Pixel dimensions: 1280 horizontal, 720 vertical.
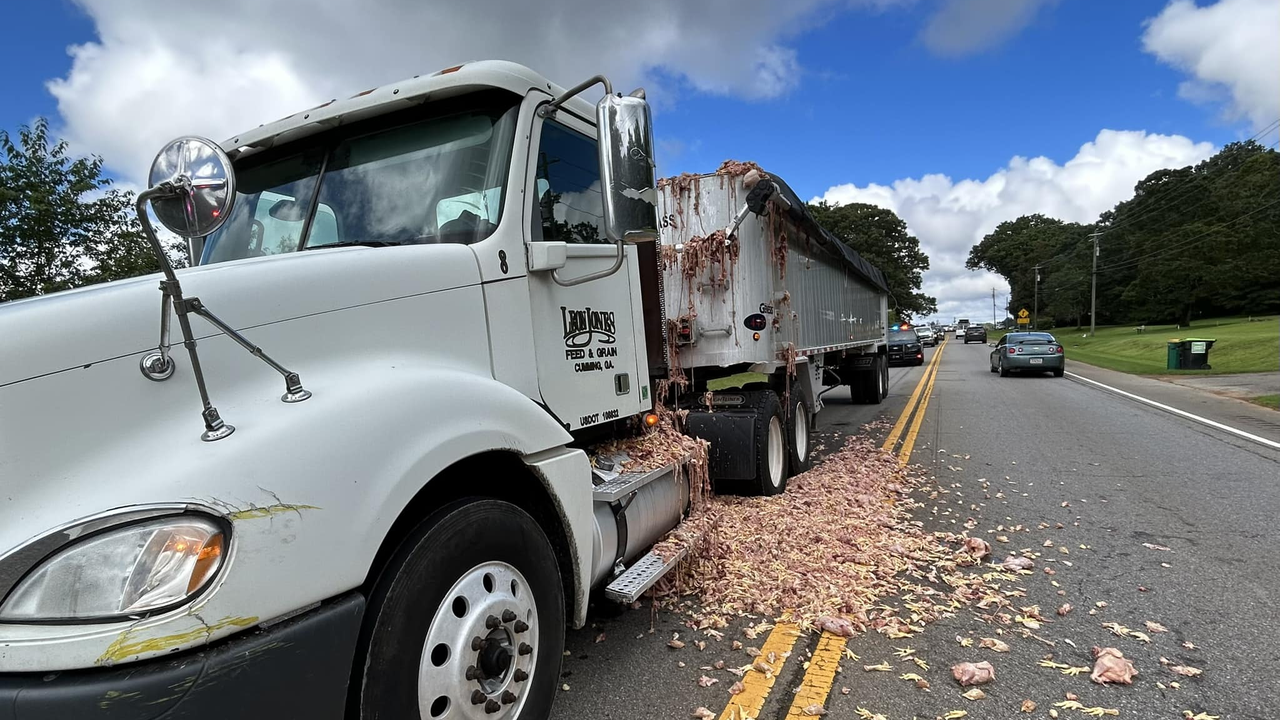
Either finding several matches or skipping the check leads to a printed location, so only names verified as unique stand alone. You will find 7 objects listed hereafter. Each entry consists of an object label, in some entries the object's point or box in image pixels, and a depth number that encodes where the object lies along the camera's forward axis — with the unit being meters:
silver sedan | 21.19
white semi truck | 1.48
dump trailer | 5.97
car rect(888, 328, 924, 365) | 29.58
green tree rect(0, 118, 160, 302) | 9.98
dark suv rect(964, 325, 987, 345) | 63.08
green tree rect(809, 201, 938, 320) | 59.16
